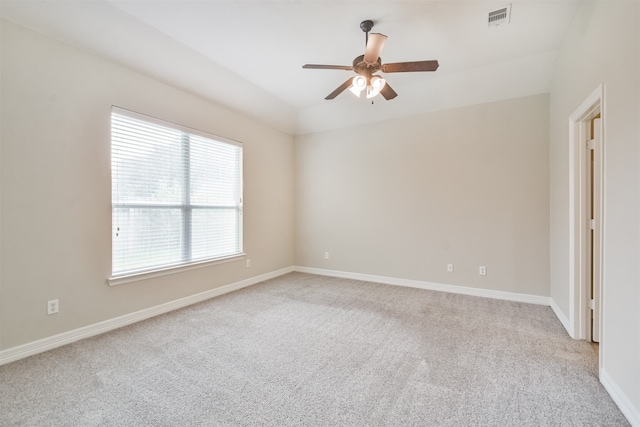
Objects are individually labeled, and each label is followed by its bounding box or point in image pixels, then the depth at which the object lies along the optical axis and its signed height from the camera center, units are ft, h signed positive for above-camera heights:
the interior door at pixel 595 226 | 7.86 -0.37
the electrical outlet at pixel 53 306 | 7.80 -2.69
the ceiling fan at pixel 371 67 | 7.34 +4.28
